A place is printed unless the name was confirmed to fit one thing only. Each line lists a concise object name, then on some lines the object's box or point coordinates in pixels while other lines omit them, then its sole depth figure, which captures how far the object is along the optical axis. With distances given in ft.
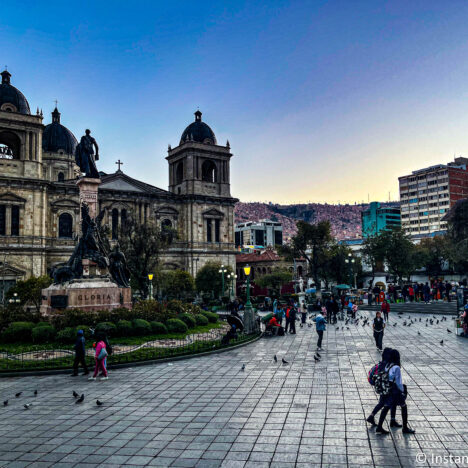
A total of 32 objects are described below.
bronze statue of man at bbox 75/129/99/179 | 81.32
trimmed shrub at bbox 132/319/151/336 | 65.82
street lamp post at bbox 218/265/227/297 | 158.13
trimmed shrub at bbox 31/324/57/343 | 60.90
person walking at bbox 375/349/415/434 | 26.53
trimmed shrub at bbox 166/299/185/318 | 82.79
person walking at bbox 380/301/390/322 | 77.71
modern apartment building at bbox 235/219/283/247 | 497.05
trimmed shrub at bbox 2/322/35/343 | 62.18
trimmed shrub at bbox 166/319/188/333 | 69.21
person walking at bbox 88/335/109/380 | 42.83
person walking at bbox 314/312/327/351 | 58.23
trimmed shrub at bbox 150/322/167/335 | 67.67
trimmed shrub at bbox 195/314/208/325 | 79.82
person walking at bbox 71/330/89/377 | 44.70
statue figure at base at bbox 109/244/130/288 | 78.02
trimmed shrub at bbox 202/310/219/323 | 86.19
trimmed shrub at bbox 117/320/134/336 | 64.95
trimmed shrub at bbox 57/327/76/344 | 60.23
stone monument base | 70.64
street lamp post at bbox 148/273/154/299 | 110.81
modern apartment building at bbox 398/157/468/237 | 384.06
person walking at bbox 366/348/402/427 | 27.04
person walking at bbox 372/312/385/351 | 54.54
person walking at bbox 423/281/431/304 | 112.42
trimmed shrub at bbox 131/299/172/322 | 71.15
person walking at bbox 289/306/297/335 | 72.23
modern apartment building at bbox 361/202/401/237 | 440.86
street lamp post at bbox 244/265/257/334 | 72.43
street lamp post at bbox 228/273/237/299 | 166.85
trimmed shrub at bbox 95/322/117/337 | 63.18
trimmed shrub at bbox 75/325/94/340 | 61.77
